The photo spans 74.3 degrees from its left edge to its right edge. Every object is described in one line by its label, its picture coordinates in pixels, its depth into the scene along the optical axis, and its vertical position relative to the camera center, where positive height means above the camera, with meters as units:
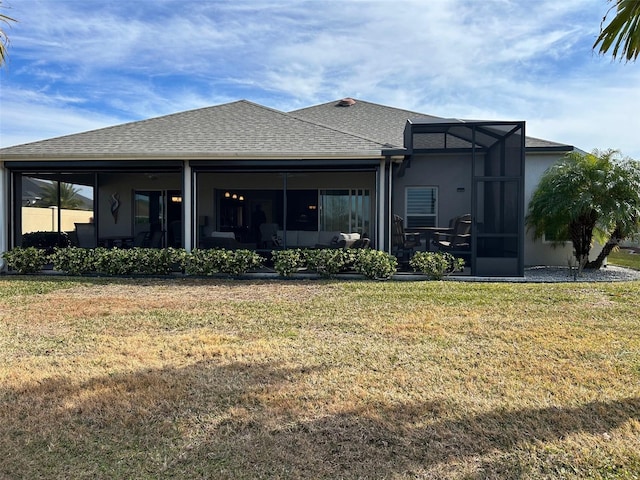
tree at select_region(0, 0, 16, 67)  5.76 +2.65
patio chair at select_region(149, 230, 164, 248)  12.80 -0.20
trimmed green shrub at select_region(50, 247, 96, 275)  9.77 -0.66
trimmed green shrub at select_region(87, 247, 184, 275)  9.69 -0.66
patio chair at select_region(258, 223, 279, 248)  13.99 -0.04
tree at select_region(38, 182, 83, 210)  15.45 +1.40
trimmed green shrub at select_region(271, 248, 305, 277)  9.45 -0.65
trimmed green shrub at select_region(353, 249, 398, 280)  9.30 -0.70
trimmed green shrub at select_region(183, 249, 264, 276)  9.58 -0.67
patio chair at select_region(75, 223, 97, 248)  12.20 -0.13
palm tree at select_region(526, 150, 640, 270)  9.91 +0.82
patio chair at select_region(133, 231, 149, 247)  12.83 -0.22
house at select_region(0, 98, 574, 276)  9.77 +1.62
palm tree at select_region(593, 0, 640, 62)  3.72 +1.88
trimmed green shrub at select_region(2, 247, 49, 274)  9.84 -0.62
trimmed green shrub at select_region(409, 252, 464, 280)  9.44 -0.68
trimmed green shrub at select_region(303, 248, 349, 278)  9.44 -0.63
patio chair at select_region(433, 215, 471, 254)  10.25 -0.15
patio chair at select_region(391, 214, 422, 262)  10.66 -0.25
